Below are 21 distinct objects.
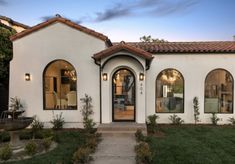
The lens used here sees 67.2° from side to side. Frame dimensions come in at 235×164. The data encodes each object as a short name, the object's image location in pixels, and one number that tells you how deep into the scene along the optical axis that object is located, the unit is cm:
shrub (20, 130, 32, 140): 716
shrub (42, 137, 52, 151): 593
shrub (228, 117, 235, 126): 930
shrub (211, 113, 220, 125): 927
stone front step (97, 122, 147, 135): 771
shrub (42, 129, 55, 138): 688
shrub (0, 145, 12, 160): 518
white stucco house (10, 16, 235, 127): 867
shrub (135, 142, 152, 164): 488
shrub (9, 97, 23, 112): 866
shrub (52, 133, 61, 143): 687
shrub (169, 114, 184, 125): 926
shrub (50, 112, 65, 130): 863
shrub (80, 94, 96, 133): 868
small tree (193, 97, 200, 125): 933
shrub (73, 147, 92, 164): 486
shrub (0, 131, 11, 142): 707
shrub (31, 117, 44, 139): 758
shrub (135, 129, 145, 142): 689
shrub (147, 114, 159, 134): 814
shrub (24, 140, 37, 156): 554
